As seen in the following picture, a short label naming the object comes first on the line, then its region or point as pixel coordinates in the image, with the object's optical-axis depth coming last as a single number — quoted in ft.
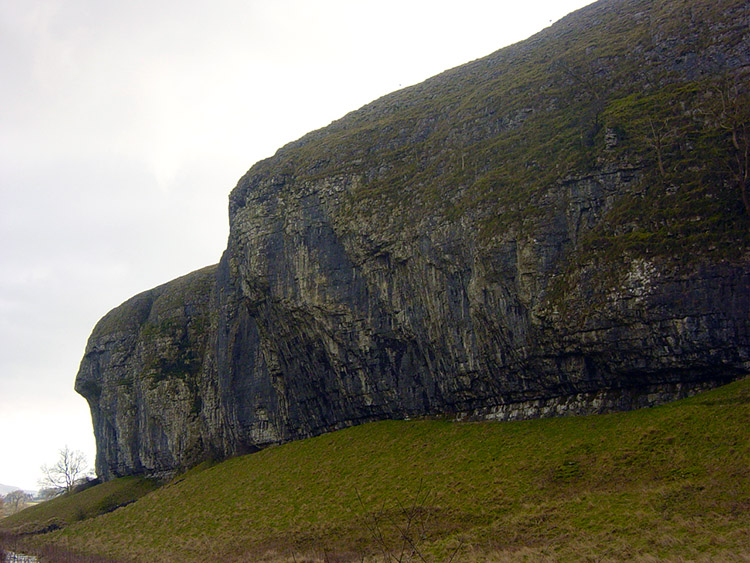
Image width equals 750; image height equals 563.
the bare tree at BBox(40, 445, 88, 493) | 325.83
